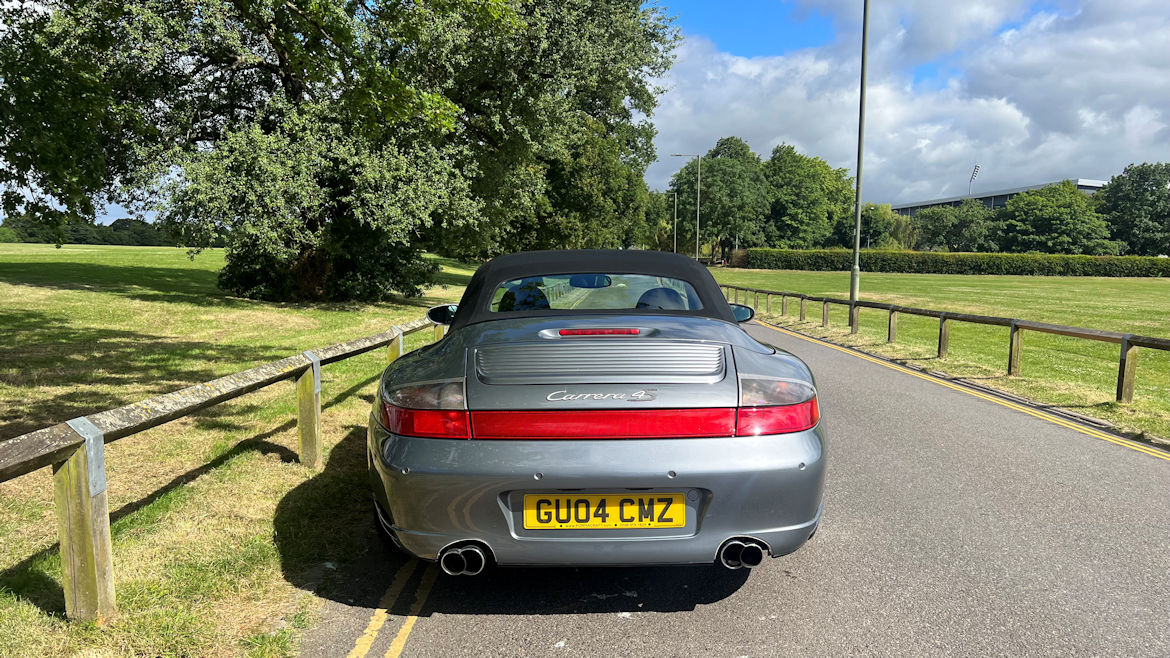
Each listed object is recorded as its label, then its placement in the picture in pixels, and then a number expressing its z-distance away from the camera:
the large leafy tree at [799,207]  102.06
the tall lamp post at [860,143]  18.48
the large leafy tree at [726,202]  93.19
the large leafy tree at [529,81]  17.92
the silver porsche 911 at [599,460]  2.83
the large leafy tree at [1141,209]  96.19
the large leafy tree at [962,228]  104.44
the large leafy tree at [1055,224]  95.31
